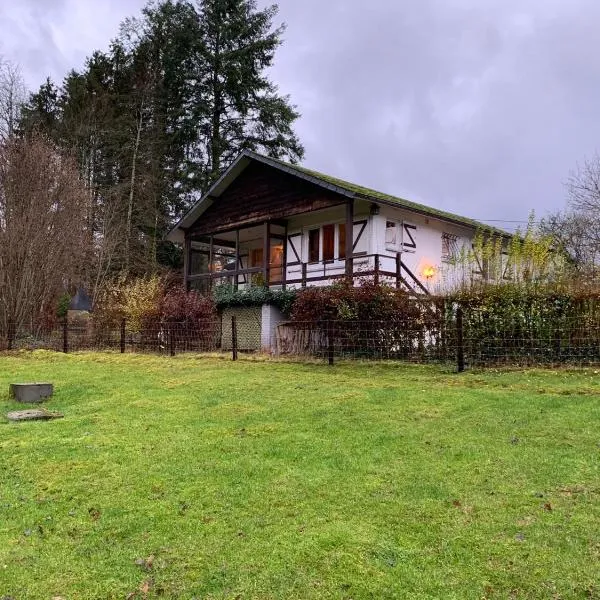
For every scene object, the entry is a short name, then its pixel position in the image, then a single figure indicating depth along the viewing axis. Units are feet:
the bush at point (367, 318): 39.19
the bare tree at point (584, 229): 87.54
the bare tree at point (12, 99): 88.99
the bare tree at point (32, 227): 67.51
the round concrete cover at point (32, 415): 25.93
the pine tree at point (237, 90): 108.37
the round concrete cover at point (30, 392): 31.58
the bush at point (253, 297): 59.11
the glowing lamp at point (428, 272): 65.67
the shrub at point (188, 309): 62.69
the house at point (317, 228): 60.34
